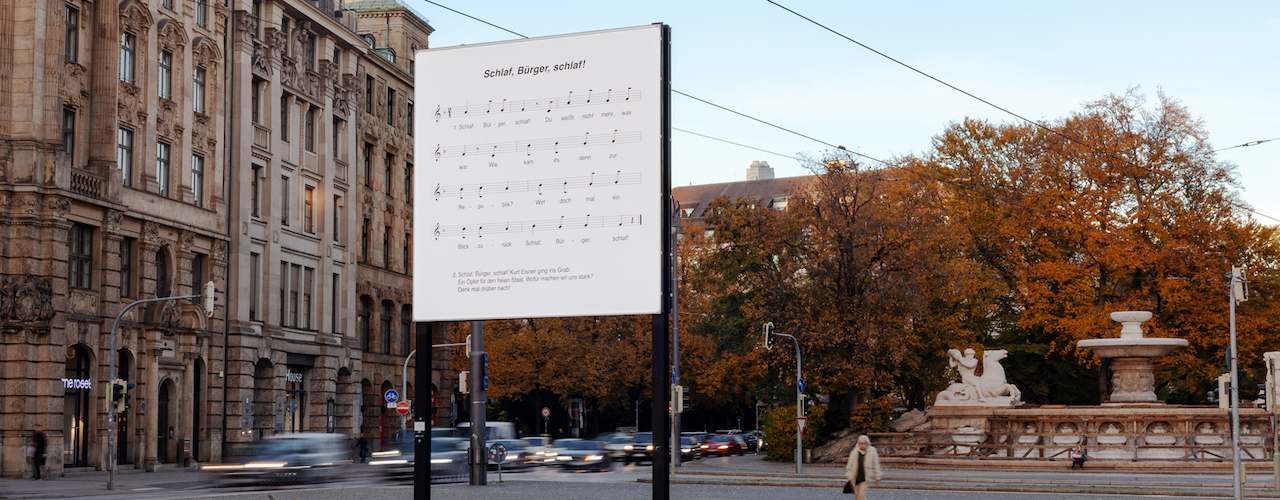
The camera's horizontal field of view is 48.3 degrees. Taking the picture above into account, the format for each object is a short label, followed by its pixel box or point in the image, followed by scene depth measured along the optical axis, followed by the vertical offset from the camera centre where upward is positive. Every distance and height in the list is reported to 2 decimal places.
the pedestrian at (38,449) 37.44 -2.75
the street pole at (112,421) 33.71 -1.96
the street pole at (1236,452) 23.86 -1.89
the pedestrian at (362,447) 50.75 -3.67
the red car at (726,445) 61.29 -4.37
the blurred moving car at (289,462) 29.53 -2.47
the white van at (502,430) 47.72 -2.86
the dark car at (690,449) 55.53 -4.12
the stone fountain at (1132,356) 41.75 -0.31
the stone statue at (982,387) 43.81 -1.29
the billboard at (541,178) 14.27 +1.73
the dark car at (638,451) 53.00 -3.95
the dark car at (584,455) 49.88 -3.88
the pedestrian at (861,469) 19.56 -1.70
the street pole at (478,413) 30.97 -1.50
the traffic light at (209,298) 37.50 +1.24
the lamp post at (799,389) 41.09 -1.34
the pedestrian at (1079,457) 38.97 -3.04
